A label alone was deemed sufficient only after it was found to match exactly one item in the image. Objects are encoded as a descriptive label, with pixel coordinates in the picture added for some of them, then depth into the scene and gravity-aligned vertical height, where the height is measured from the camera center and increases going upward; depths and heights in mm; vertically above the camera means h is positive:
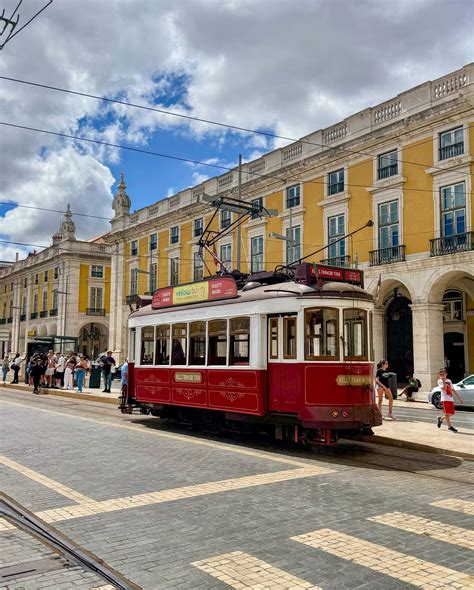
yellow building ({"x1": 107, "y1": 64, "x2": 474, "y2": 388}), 24703 +7459
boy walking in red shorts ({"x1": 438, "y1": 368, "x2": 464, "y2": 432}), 12875 -722
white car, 19609 -936
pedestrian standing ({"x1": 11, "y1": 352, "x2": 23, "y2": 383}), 30222 -168
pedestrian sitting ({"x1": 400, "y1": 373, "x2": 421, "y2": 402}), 23203 -921
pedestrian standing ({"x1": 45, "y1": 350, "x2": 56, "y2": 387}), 26688 -233
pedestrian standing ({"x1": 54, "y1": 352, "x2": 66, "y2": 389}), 27047 -324
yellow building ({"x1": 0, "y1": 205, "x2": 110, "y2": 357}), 59438 +7410
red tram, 9961 +183
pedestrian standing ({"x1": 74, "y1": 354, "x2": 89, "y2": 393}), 23625 -399
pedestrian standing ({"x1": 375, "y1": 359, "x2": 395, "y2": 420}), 14760 -450
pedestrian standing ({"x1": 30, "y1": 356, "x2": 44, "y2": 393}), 24469 -299
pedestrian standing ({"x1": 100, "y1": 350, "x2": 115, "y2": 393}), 23562 -312
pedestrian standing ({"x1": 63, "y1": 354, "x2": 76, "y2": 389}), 25562 -434
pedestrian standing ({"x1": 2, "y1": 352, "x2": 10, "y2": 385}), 31609 -236
